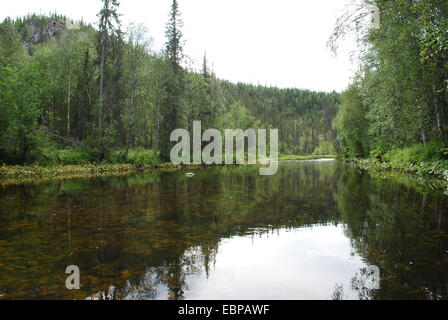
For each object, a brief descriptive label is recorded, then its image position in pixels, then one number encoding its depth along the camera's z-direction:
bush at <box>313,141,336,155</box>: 98.18
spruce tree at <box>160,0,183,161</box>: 33.59
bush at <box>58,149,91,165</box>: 25.23
